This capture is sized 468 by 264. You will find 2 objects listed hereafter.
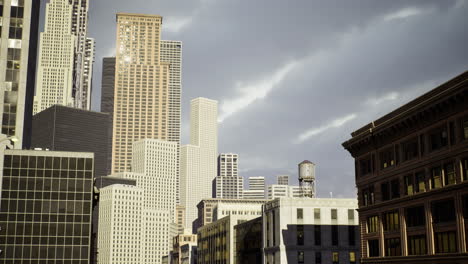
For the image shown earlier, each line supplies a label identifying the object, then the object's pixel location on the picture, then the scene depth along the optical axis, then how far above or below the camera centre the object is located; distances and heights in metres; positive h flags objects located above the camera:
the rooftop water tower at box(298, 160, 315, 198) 144.12 +19.16
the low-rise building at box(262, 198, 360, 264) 123.06 +5.90
